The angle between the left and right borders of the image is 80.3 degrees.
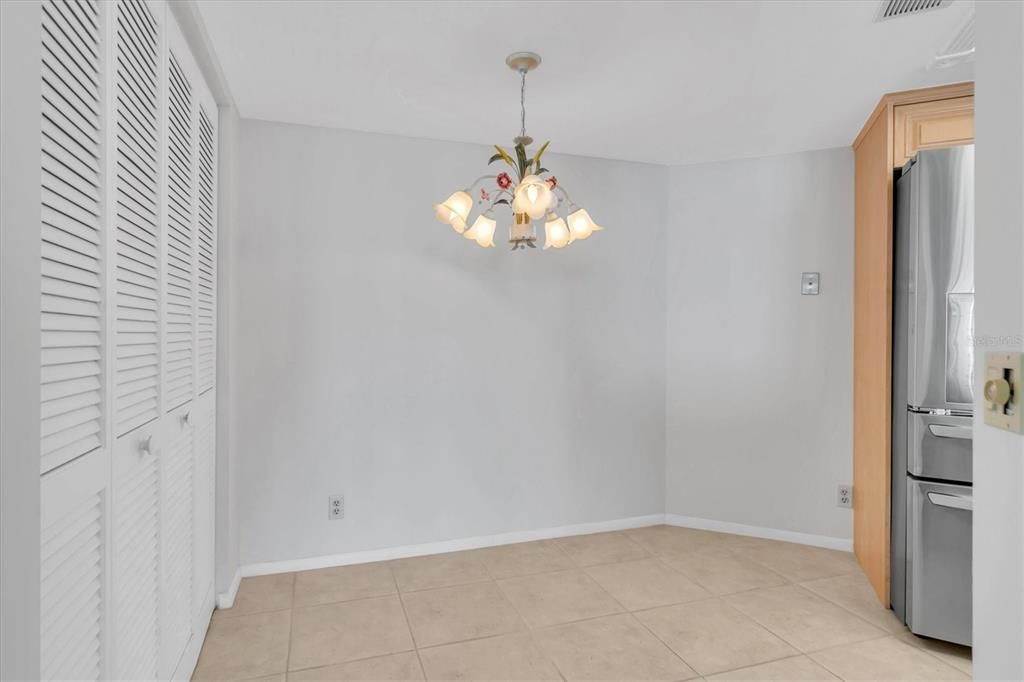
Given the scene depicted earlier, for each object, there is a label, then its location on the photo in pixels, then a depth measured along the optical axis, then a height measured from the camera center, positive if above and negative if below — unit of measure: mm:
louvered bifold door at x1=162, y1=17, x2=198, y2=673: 1801 -13
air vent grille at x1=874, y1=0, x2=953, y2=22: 1942 +1083
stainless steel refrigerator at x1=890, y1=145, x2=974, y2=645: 2303 -214
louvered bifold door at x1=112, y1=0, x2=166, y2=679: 1351 -8
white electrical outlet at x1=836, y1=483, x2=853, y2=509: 3379 -866
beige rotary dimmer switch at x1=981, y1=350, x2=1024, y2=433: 733 -62
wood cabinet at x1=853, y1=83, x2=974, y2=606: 2658 +360
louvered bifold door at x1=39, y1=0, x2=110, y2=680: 979 -17
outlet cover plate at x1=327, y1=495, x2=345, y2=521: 3101 -868
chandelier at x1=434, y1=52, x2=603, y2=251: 2096 +479
